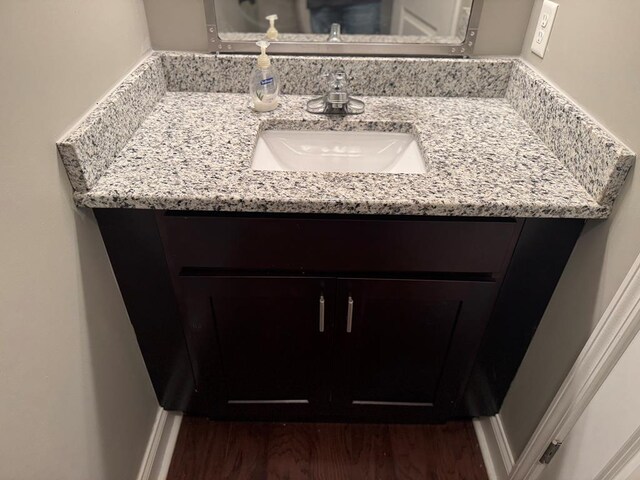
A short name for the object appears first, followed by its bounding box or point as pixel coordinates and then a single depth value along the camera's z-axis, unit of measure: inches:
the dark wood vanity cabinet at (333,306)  34.4
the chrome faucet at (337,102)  43.3
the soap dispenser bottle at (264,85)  41.8
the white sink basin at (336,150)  43.4
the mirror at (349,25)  43.4
